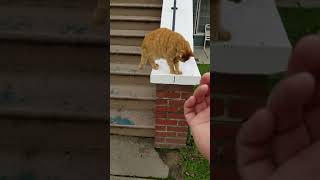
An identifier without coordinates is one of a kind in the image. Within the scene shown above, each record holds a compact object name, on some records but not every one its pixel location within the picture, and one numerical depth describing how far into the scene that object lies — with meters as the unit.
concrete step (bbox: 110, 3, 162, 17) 2.89
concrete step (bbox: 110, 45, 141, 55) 2.57
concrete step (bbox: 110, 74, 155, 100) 2.32
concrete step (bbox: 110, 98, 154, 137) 2.20
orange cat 1.79
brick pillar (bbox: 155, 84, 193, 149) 1.99
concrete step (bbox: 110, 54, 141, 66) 2.58
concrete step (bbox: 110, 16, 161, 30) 2.82
